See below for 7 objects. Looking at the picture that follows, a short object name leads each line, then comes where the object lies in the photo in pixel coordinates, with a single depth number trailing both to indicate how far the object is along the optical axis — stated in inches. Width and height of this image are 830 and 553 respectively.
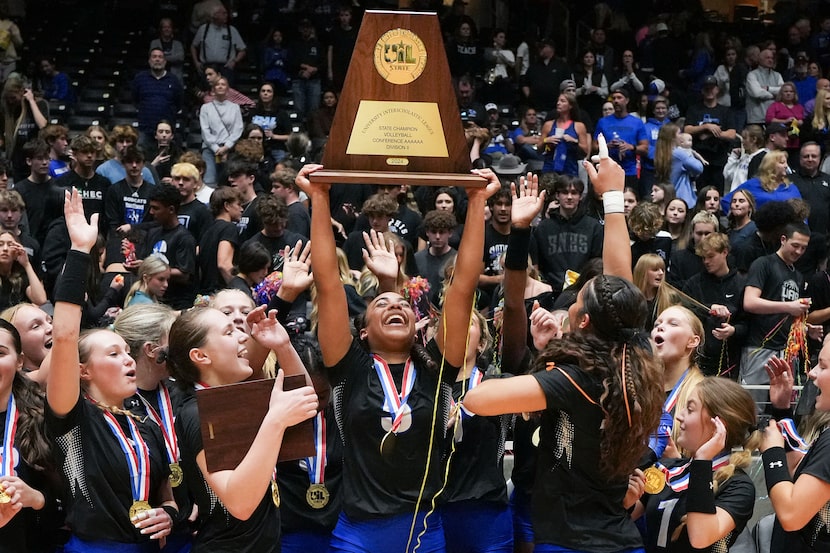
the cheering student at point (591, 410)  129.4
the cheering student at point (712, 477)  136.9
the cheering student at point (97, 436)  129.0
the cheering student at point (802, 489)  133.1
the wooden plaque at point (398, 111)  141.9
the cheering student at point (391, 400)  143.4
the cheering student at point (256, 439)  122.6
